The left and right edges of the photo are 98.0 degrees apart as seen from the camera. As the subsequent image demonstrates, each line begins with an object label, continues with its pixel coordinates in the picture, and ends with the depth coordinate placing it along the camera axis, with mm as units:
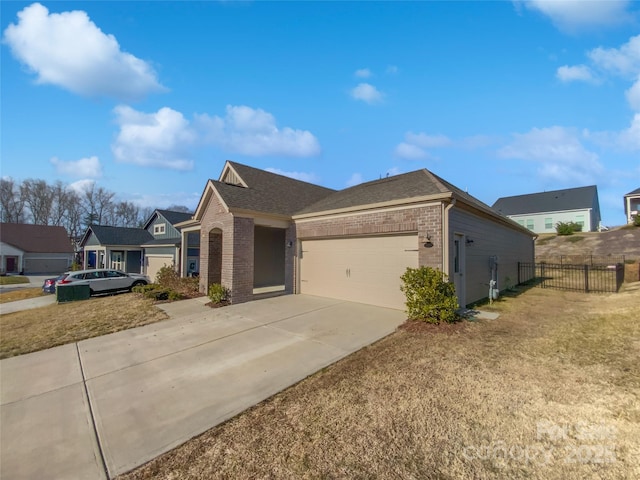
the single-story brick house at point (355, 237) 8250
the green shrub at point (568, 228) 32969
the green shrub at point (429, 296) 6867
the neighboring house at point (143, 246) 18484
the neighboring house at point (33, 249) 33728
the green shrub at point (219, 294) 10055
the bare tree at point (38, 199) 44250
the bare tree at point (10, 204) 43188
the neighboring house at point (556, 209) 36656
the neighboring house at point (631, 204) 35719
